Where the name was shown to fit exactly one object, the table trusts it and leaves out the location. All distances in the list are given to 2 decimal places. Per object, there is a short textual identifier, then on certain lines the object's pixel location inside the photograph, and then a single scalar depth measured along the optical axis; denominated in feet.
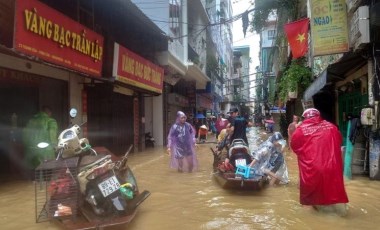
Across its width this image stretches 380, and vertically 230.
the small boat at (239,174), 24.11
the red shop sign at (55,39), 24.25
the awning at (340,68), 33.37
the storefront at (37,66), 24.56
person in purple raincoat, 34.73
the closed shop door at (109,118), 45.51
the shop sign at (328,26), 33.35
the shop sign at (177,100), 77.65
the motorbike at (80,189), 16.53
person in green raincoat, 29.84
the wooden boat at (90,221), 16.17
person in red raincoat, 18.60
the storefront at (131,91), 41.37
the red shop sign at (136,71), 40.17
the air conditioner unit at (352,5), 30.91
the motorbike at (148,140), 65.72
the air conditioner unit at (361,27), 28.73
